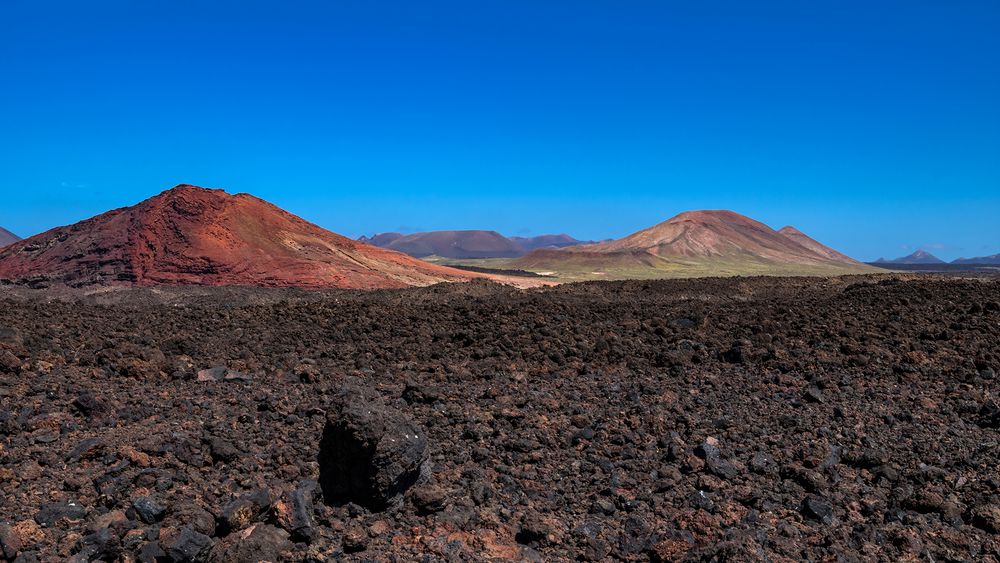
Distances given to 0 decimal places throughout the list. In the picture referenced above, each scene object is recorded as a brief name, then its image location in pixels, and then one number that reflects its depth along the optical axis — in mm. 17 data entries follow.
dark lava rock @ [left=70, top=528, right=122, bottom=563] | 4254
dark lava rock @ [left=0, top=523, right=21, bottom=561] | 4203
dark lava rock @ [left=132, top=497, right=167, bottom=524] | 4680
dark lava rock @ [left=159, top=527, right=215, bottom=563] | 4270
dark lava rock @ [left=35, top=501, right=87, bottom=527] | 4617
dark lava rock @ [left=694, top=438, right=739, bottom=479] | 5804
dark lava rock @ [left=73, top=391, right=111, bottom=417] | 6641
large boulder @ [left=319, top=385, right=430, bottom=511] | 5023
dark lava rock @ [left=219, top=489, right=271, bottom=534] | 4668
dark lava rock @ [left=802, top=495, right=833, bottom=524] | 5082
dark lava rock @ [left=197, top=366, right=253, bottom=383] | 8172
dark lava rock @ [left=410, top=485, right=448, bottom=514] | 5082
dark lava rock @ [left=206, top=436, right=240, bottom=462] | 5699
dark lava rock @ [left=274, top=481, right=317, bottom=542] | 4629
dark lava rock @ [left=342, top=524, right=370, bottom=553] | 4546
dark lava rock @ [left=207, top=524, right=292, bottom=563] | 4336
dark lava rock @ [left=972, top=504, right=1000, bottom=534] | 4938
